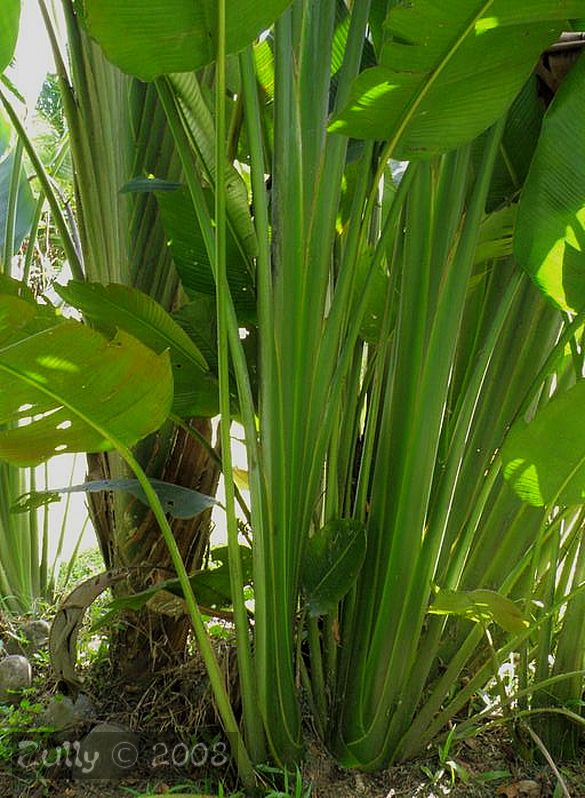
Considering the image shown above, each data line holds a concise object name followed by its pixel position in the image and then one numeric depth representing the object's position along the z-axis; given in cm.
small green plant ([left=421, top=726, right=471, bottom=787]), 117
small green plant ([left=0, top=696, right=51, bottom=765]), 131
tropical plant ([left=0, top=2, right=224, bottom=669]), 139
